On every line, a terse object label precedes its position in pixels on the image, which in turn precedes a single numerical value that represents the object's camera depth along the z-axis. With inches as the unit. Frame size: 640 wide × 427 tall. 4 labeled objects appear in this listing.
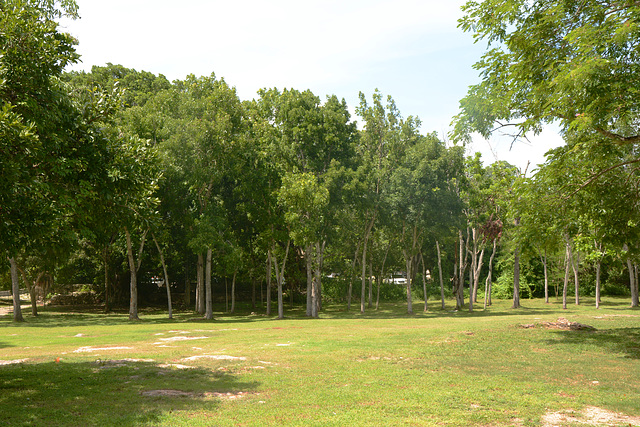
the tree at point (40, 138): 367.9
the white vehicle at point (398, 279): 2701.8
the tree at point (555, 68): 490.6
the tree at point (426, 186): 1572.3
